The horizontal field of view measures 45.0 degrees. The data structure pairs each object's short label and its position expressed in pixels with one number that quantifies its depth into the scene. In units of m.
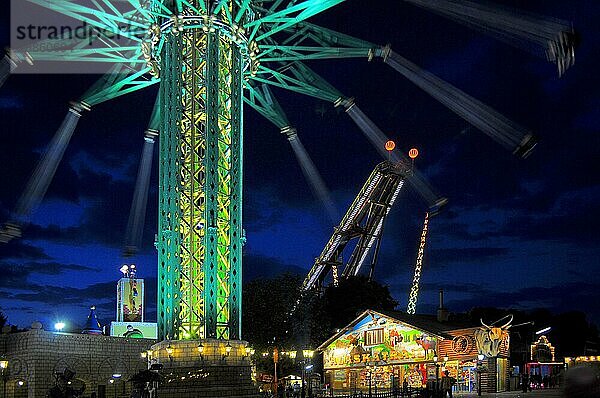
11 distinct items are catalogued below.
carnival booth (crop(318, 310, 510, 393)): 42.53
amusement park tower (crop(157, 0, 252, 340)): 32.28
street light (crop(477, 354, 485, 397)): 40.34
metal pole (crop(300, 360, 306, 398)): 33.72
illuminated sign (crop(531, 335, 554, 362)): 50.56
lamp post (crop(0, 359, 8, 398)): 36.66
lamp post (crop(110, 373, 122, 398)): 42.14
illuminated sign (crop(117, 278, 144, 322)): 66.70
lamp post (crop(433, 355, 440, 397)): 43.62
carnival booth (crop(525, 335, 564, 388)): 48.59
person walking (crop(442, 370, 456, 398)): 34.56
